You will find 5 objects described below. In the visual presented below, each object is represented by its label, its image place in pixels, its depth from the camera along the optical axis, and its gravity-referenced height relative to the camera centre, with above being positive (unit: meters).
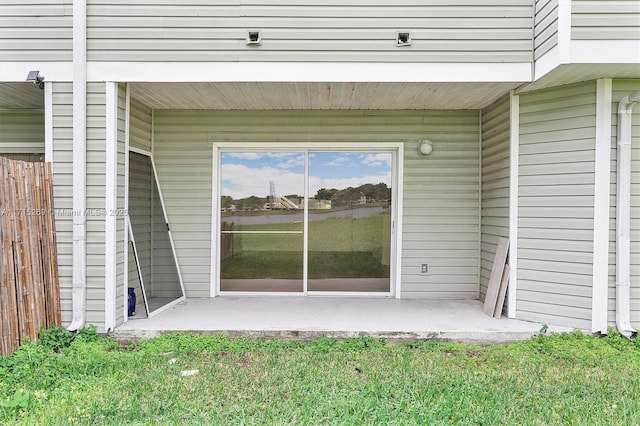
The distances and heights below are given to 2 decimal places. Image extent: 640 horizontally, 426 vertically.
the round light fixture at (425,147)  5.07 +0.85
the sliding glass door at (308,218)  5.33 -0.09
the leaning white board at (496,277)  4.41 -0.73
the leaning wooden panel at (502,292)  4.34 -0.87
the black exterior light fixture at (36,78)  3.80 +1.26
